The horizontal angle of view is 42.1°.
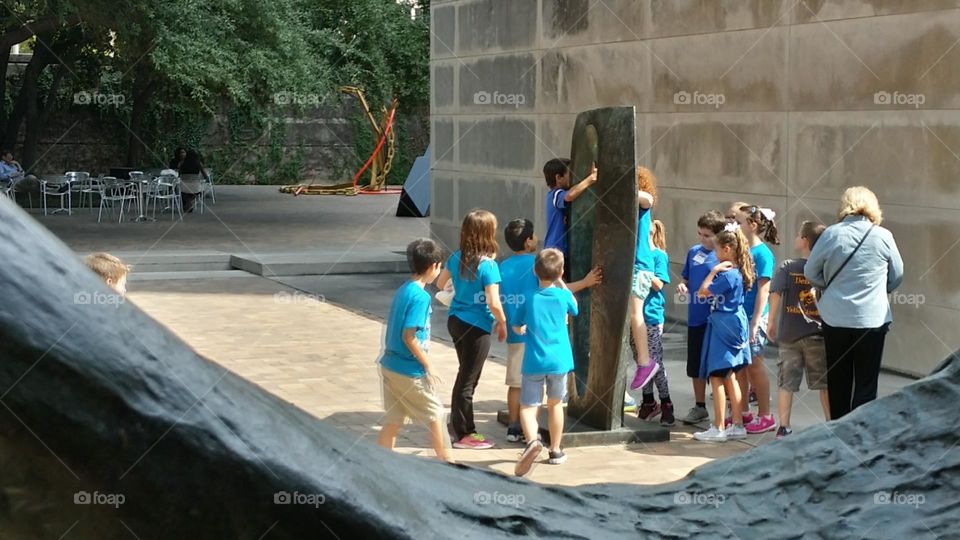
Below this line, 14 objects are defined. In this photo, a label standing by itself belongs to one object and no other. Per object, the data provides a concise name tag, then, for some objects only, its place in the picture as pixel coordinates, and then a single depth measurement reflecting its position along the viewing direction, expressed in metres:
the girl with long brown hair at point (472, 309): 7.62
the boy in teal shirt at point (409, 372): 6.64
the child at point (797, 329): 7.66
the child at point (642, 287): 8.39
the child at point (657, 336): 8.53
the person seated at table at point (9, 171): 24.44
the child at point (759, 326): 8.16
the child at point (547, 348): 7.27
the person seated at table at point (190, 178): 27.59
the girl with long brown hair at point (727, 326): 7.90
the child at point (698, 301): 8.25
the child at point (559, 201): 8.55
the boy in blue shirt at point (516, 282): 7.77
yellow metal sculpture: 33.53
